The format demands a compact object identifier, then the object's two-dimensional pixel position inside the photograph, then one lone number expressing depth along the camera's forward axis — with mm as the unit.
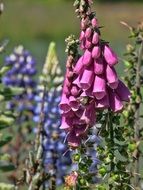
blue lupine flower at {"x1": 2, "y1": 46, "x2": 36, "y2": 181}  5555
